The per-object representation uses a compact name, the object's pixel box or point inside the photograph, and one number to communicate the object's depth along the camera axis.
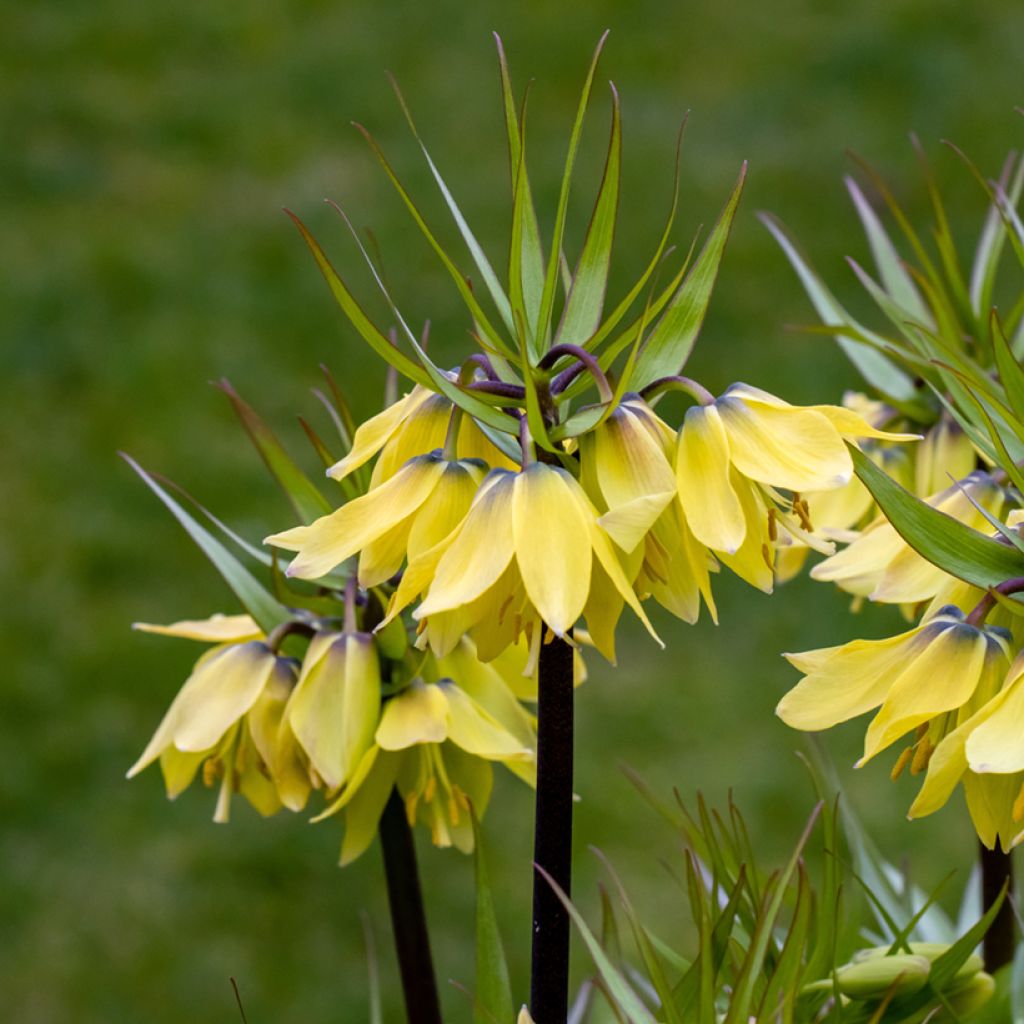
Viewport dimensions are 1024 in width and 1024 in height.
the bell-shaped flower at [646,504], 2.46
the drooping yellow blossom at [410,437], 2.52
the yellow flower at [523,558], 2.47
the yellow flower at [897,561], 2.57
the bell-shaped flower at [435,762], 2.60
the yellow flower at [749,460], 2.48
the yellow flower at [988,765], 2.46
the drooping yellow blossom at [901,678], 2.49
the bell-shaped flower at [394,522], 2.50
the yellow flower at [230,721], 2.62
